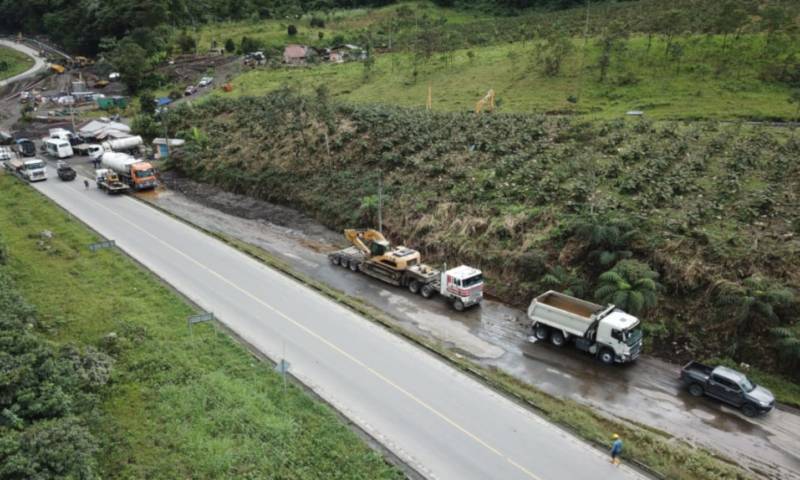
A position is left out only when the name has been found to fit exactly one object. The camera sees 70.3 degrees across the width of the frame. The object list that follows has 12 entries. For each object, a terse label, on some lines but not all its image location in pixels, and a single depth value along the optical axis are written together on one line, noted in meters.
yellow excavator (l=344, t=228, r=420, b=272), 31.45
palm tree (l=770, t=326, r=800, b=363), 22.39
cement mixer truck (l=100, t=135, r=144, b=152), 61.12
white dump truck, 23.69
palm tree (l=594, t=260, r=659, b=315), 25.42
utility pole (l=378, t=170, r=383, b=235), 37.50
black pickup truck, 20.91
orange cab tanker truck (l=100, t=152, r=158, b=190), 49.25
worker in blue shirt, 18.06
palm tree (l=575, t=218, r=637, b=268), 28.47
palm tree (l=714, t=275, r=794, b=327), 23.80
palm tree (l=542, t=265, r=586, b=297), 28.06
